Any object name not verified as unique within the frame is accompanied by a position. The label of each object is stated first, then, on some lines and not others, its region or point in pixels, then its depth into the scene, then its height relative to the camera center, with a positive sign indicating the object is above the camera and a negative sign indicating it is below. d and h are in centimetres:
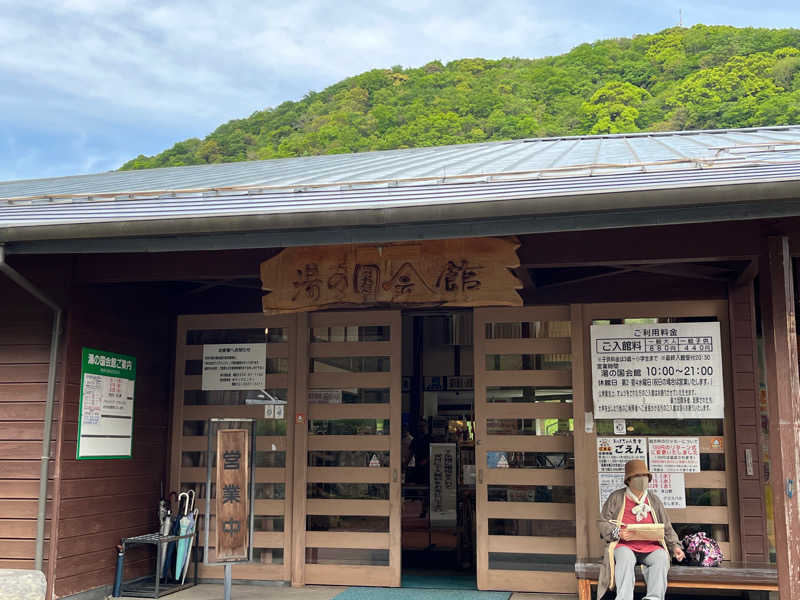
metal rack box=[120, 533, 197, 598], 652 -127
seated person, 555 -74
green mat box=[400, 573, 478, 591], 684 -127
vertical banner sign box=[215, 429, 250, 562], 598 -46
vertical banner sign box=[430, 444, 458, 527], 849 -54
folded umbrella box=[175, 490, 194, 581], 690 -99
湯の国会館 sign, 544 +111
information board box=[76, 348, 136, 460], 634 +22
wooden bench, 555 -98
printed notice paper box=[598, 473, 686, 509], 640 -40
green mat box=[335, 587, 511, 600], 638 -128
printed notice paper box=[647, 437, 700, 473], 645 -15
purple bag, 595 -84
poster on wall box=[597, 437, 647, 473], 652 -13
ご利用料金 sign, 645 +53
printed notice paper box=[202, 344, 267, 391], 730 +60
